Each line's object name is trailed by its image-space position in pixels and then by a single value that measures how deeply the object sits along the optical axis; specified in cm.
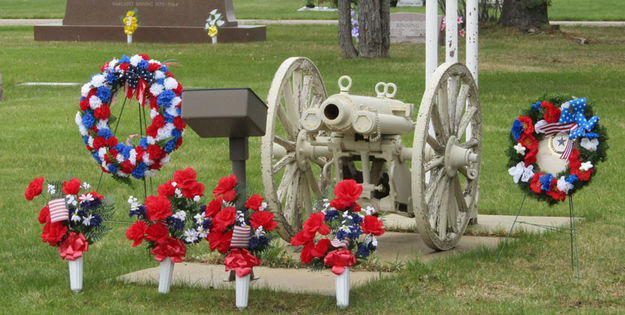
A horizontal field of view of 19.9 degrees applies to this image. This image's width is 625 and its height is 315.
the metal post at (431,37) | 1375
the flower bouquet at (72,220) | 1034
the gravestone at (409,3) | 7992
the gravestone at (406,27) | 4716
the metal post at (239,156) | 1038
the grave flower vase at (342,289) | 960
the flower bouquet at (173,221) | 1000
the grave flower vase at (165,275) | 1019
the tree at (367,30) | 3714
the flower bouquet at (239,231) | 972
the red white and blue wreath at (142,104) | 1173
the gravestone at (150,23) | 4574
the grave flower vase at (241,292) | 970
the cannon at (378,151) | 1109
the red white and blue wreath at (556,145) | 1095
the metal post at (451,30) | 1348
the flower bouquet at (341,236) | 954
